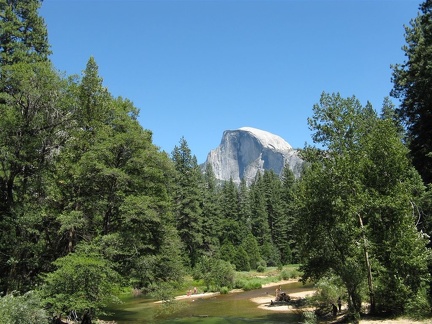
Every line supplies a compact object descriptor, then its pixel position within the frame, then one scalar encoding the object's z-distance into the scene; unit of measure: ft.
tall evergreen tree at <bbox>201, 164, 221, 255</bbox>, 194.56
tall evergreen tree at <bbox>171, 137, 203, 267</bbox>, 175.63
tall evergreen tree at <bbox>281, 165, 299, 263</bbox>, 216.54
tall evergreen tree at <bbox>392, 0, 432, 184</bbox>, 76.02
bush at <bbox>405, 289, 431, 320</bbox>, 50.55
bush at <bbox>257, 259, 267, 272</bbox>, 184.75
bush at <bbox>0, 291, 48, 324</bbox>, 37.76
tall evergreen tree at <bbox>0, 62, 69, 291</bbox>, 58.49
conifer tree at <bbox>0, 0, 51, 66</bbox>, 73.15
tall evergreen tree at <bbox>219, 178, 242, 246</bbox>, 228.63
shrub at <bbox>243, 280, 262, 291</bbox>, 135.74
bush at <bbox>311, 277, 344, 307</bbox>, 67.72
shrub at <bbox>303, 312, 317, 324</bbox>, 53.06
